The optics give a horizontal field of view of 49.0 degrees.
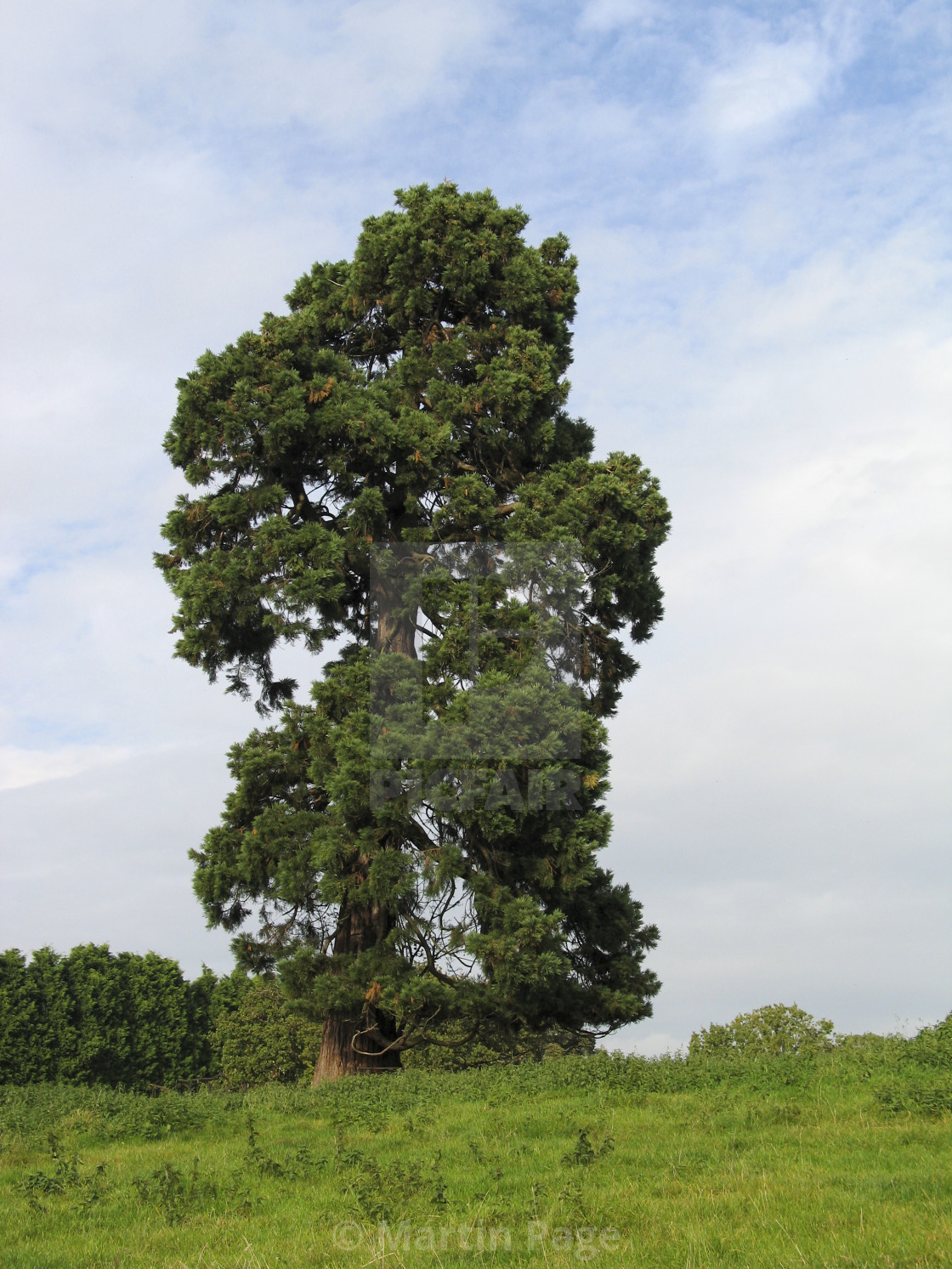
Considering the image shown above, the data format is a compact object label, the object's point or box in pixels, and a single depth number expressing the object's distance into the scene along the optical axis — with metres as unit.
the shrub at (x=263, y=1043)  34.84
